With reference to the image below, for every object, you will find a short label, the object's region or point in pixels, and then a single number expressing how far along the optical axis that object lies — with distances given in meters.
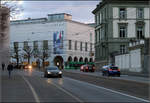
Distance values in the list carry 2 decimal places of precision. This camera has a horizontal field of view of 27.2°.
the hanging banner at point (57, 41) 99.46
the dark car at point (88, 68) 64.50
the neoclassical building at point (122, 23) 67.38
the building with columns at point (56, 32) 109.86
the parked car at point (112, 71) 41.60
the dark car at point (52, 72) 34.88
